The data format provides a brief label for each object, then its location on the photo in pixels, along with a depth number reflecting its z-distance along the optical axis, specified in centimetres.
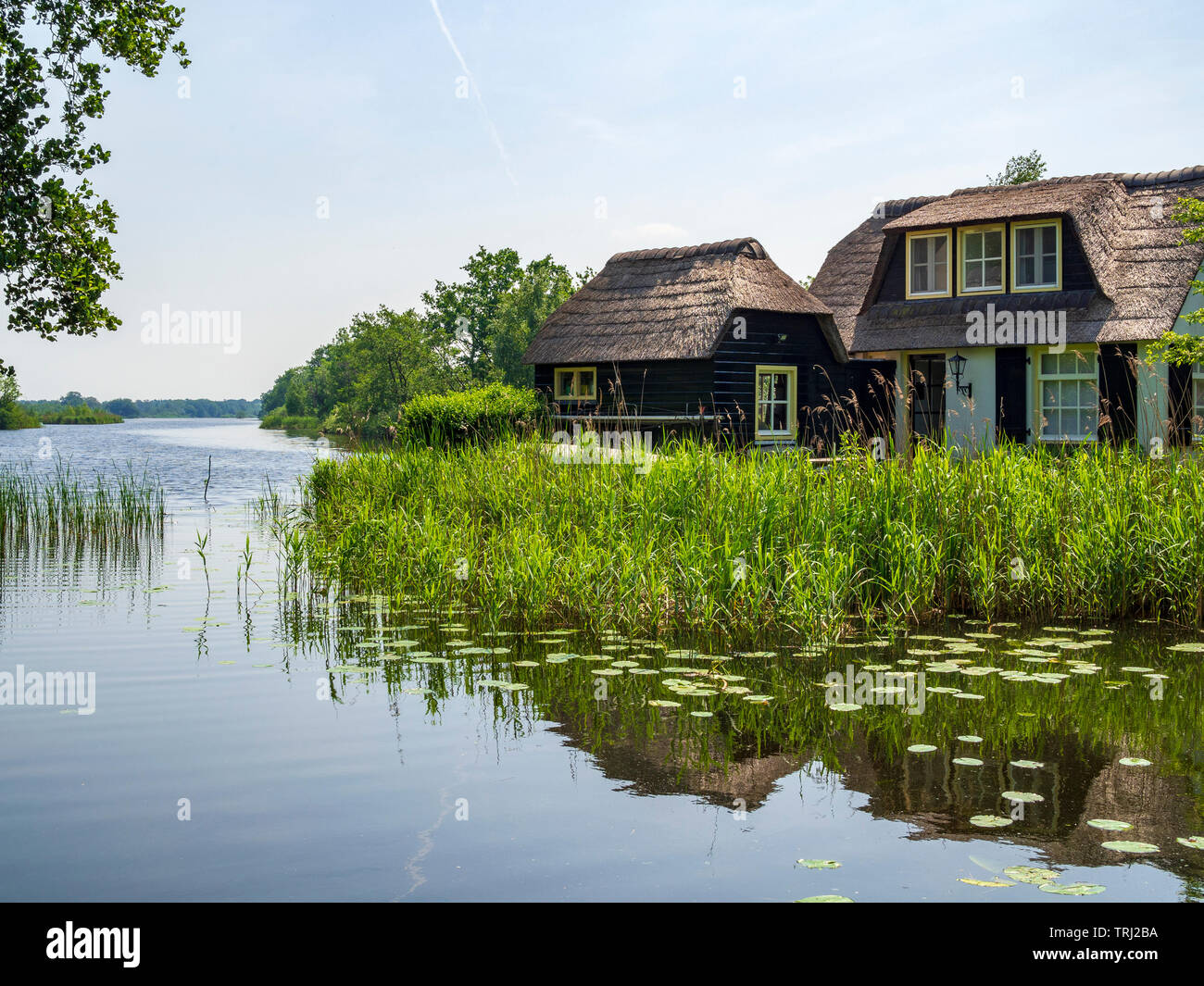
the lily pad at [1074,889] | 385
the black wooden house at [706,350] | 2345
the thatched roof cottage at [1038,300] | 2086
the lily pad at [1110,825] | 449
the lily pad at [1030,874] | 397
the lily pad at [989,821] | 454
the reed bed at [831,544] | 871
